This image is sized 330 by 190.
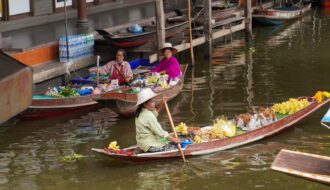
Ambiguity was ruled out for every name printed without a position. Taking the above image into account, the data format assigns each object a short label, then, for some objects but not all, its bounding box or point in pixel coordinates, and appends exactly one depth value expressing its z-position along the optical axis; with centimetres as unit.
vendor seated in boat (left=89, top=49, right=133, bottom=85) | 1456
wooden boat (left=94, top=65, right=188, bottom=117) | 1256
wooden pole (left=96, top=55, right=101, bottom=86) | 1440
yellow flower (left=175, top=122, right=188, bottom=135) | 1072
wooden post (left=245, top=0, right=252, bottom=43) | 2389
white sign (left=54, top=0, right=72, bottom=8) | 2067
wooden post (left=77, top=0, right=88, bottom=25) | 1880
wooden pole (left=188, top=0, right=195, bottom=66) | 1892
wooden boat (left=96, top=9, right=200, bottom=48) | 1694
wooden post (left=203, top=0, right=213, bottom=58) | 2017
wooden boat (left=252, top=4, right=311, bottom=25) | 2772
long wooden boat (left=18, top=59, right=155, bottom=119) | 1315
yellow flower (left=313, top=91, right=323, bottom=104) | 1243
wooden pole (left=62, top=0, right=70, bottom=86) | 1573
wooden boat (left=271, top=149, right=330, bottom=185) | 743
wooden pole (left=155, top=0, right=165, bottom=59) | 1772
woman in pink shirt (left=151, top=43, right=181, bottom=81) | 1513
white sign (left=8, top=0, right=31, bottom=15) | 1835
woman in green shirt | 956
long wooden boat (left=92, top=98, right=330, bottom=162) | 959
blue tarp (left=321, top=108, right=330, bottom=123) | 795
